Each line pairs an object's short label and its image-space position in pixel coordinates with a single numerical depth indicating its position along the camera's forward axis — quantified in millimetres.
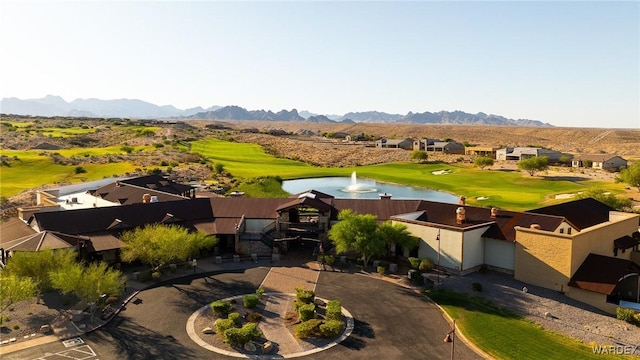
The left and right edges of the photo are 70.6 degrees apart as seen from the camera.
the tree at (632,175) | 91875
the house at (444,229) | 41375
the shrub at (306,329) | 31109
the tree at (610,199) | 70075
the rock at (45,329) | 31328
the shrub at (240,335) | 29500
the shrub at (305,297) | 35812
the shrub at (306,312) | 33000
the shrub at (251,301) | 35594
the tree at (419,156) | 160625
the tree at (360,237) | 45438
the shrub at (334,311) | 33250
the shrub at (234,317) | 32281
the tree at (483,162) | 137500
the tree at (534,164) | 123062
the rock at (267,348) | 29328
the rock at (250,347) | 29455
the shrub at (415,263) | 45125
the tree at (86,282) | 32750
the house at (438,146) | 185750
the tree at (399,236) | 46750
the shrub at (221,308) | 34119
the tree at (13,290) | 31322
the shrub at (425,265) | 44491
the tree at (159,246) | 41906
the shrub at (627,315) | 35344
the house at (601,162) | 135750
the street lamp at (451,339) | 24388
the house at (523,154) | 155475
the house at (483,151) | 174875
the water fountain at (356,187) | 107206
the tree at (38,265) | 36000
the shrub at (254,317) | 33562
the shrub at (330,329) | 31078
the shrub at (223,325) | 31031
